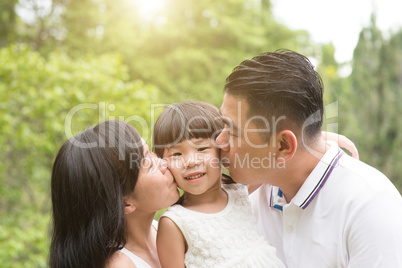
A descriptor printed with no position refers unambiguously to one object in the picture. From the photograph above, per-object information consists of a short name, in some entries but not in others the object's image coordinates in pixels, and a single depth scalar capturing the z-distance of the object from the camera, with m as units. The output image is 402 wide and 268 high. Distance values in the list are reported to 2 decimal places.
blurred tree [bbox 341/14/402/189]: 7.47
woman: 1.80
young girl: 1.95
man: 1.86
